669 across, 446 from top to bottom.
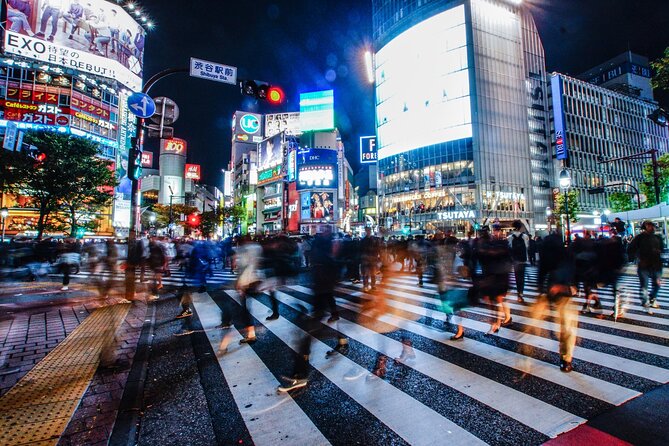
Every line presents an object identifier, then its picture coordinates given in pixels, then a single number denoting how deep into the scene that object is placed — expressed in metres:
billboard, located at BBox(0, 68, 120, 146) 41.94
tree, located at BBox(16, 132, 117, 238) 27.00
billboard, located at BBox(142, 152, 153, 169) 79.00
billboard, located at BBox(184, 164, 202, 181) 116.06
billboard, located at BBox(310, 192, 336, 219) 58.47
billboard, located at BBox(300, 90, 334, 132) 68.25
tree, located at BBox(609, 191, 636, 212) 50.97
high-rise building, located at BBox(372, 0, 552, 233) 61.25
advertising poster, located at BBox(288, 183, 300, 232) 65.25
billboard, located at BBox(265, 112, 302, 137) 87.75
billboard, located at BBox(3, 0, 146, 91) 40.09
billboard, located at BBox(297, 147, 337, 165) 59.44
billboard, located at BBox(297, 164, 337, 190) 58.34
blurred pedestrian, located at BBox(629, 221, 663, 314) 7.37
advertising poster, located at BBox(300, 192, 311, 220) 59.03
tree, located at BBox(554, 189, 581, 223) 54.98
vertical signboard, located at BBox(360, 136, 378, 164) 70.62
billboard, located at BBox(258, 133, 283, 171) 69.69
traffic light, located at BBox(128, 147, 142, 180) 8.95
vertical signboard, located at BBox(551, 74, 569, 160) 48.94
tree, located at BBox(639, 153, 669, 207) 26.84
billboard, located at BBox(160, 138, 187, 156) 119.75
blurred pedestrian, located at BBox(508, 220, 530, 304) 9.07
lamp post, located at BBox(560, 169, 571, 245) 20.70
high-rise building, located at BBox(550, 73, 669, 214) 69.75
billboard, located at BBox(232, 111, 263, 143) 99.58
